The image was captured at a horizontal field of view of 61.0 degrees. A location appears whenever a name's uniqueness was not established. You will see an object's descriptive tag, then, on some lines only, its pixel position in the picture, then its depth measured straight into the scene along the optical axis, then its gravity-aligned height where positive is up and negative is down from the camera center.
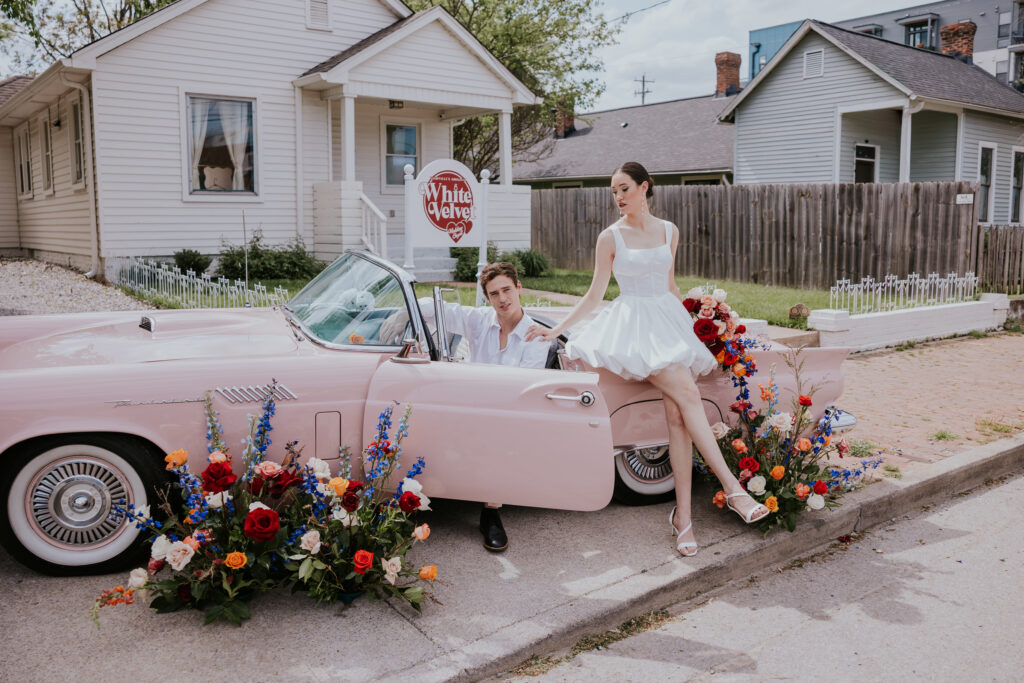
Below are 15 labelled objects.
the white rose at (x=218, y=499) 3.38 -0.98
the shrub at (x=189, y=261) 13.95 -0.20
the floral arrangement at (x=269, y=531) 3.36 -1.13
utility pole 63.75 +11.92
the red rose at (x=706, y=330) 4.61 -0.42
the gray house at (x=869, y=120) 19.91 +3.18
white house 13.95 +2.24
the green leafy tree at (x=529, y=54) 23.55 +5.47
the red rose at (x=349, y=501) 3.53 -1.02
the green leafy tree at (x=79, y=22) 27.45 +7.41
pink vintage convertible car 3.55 -0.70
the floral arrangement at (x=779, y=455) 4.47 -1.08
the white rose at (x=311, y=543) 3.39 -1.14
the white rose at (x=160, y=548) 3.30 -1.13
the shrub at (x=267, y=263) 14.34 -0.24
